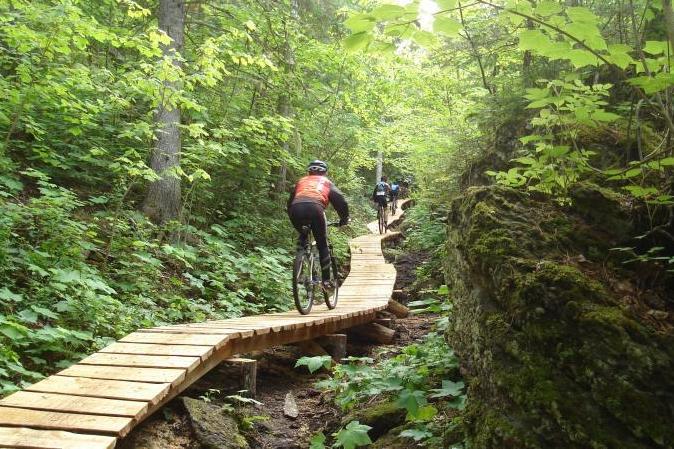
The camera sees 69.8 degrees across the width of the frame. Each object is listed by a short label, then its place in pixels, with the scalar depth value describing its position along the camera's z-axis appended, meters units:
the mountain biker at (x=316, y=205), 6.92
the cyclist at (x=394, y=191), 25.48
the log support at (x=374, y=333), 8.04
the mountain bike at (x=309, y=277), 6.84
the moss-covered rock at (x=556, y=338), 2.31
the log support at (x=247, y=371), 5.14
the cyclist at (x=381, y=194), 19.23
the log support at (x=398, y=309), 9.51
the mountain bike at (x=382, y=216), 19.83
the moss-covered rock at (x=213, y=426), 3.77
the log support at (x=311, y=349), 6.80
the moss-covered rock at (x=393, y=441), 3.66
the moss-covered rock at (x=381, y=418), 4.11
